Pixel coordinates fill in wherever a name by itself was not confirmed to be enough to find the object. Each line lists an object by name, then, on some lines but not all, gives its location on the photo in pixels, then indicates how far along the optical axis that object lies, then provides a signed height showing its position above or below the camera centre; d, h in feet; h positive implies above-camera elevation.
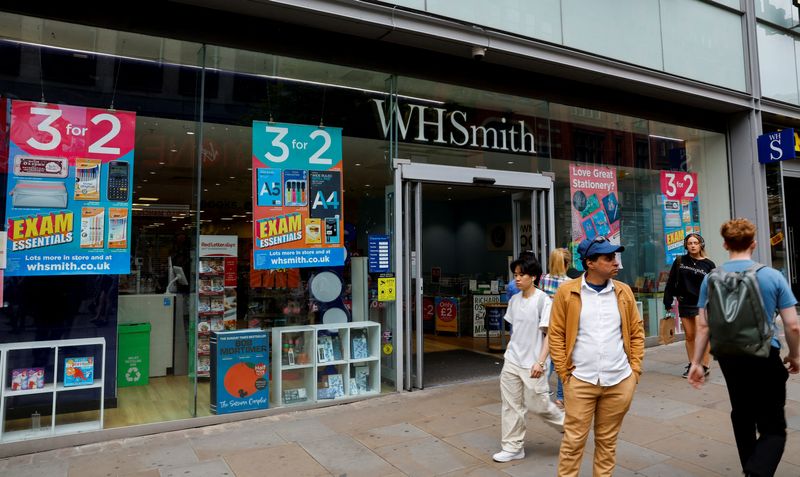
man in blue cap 10.49 -1.70
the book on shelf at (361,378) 21.03 -4.22
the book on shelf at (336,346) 20.88 -2.90
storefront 16.78 +2.41
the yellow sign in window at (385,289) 21.74 -0.70
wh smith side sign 30.73 +7.10
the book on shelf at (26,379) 16.30 -3.14
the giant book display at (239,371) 18.30 -3.41
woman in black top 21.29 -0.52
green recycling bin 20.83 -3.17
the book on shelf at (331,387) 20.22 -4.40
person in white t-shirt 13.73 -2.59
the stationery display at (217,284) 20.67 -0.39
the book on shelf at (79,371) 16.89 -3.03
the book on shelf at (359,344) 21.18 -2.89
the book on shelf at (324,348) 20.48 -2.94
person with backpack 9.94 -1.44
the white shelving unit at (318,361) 19.72 -3.41
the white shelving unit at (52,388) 15.78 -3.47
